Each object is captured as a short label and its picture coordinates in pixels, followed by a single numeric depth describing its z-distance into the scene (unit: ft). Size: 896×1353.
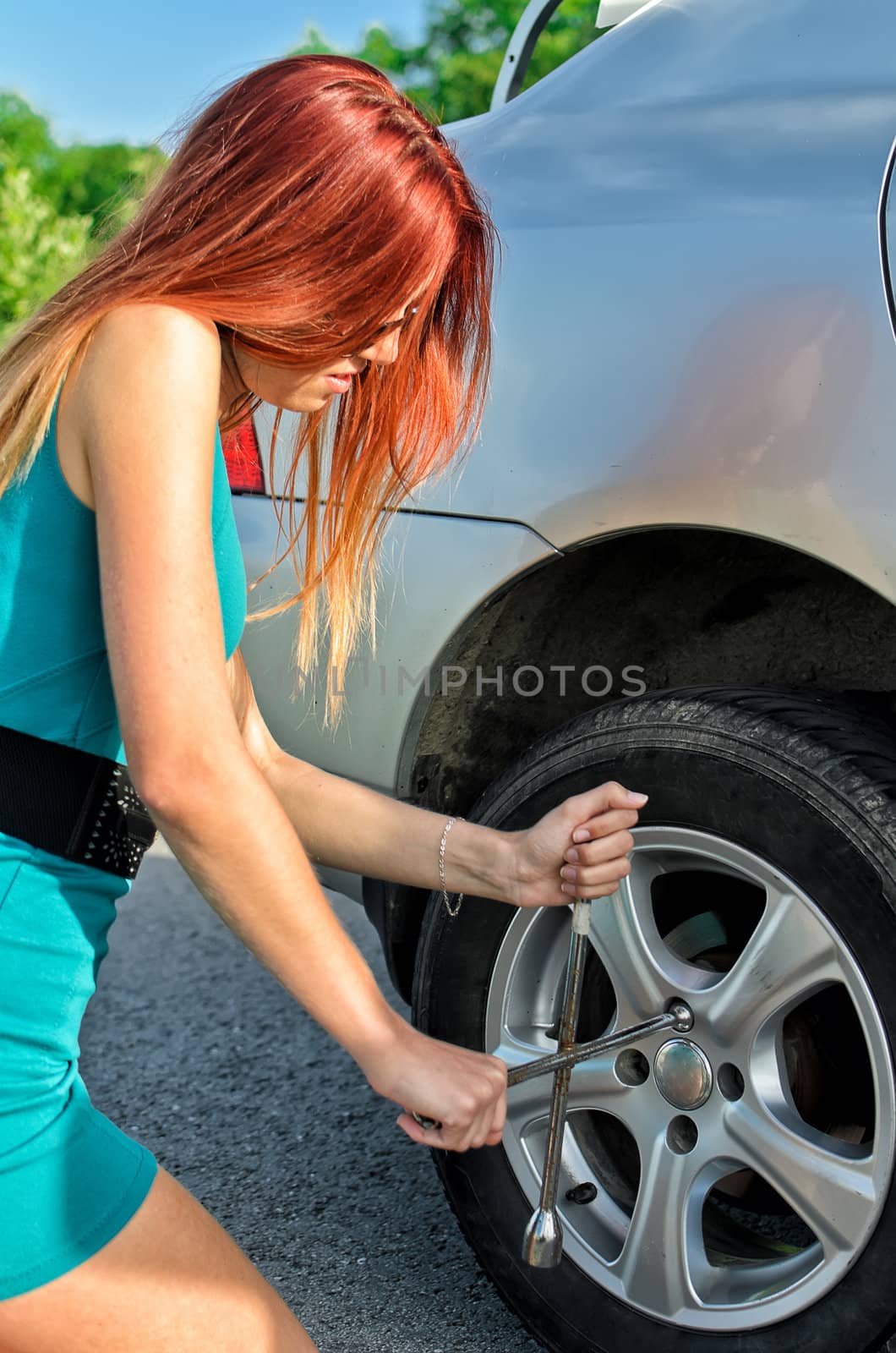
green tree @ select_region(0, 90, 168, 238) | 151.43
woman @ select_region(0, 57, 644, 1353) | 3.51
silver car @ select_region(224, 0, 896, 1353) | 4.76
